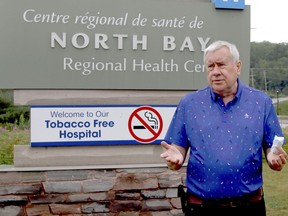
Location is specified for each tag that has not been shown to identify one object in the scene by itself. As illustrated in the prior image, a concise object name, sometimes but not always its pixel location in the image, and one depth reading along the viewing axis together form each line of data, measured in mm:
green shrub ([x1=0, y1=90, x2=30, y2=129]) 15744
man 2865
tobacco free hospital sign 5047
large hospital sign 5031
